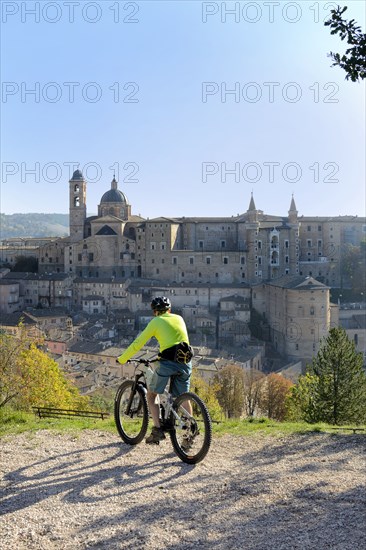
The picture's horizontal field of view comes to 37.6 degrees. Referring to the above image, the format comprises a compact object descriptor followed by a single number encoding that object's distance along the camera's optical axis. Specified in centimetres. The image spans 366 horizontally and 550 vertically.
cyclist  529
